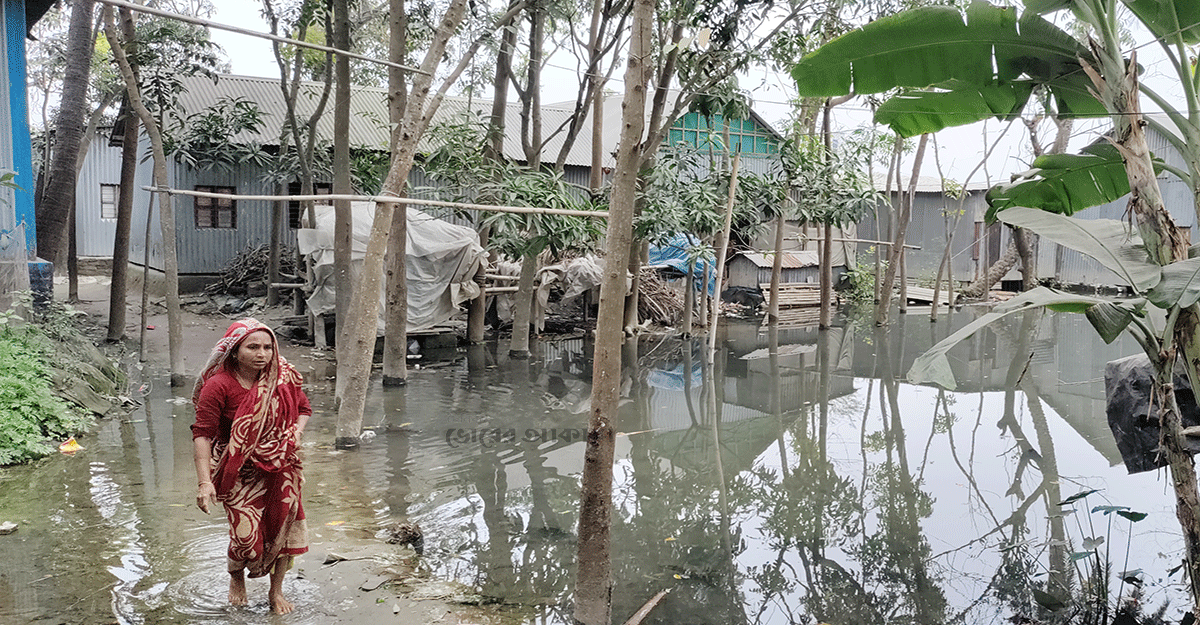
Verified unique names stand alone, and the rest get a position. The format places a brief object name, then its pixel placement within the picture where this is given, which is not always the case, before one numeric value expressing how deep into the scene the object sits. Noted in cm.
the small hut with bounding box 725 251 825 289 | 2152
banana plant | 355
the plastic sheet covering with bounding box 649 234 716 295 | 1852
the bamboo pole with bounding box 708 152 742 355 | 1038
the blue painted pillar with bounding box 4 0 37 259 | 802
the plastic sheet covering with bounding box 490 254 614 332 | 1518
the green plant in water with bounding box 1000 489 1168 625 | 456
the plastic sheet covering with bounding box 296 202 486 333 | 1306
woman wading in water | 366
